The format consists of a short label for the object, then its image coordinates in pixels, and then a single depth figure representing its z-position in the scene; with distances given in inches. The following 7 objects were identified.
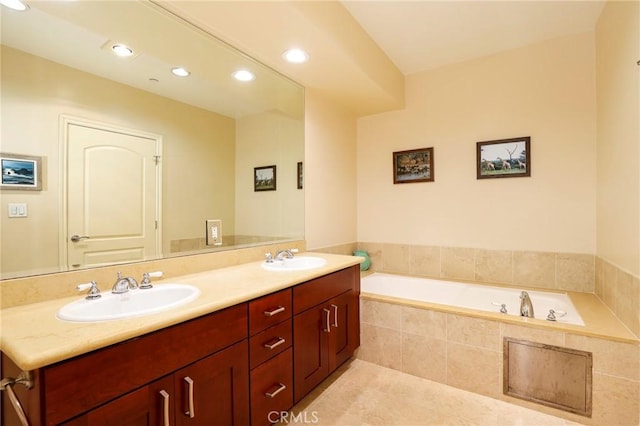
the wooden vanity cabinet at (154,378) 31.7
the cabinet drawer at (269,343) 53.9
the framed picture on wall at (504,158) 98.8
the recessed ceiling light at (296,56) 76.8
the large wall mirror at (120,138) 50.0
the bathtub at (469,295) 88.0
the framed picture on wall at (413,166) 116.6
